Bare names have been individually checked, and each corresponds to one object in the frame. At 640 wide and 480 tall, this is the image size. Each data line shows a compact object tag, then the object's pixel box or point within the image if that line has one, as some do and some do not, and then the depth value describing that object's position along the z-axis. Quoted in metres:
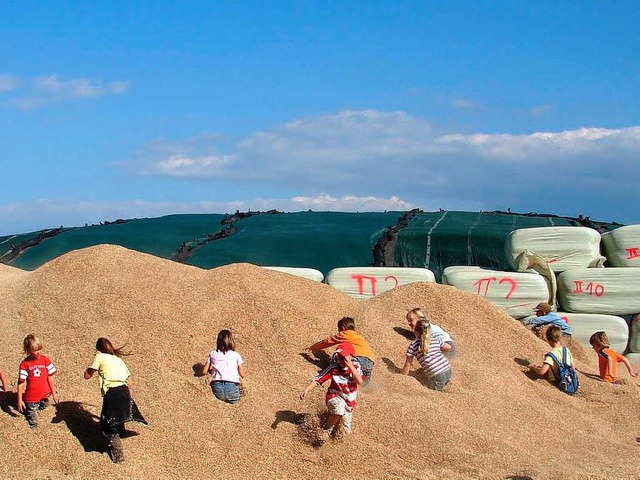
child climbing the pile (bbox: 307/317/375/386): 7.62
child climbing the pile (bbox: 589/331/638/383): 9.59
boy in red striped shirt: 6.57
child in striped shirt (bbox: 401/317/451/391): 8.20
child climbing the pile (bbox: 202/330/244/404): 7.09
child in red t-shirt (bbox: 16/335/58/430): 6.32
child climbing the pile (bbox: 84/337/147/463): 6.09
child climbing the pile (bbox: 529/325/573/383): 9.12
